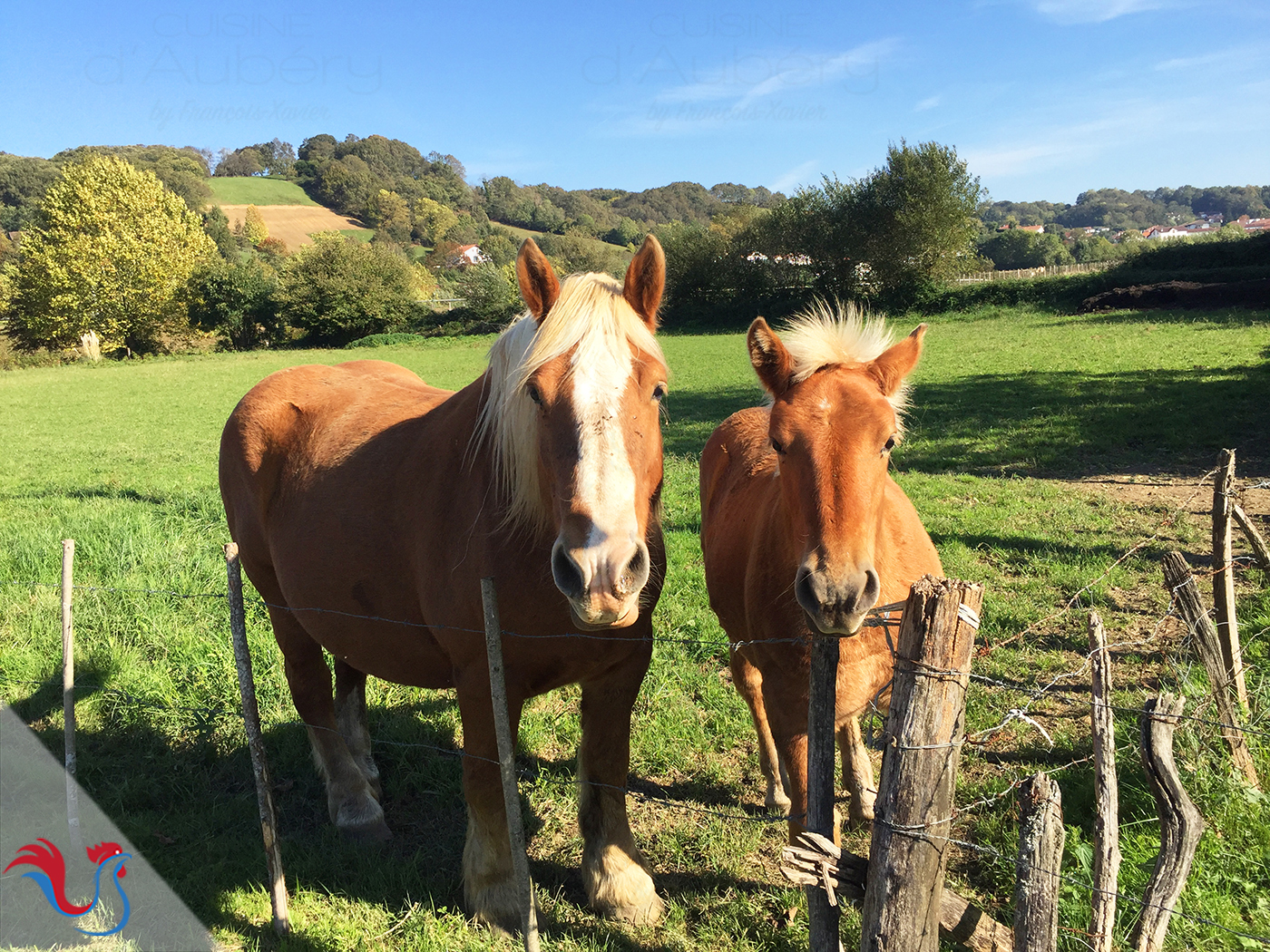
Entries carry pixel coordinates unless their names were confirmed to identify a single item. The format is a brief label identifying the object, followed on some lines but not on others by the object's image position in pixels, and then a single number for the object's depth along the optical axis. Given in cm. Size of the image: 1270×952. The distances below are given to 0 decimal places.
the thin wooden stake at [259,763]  285
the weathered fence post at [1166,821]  204
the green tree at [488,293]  4550
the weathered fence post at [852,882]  189
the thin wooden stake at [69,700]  346
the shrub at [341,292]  4472
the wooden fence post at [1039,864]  168
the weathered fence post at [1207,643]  288
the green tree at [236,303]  4391
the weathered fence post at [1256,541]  338
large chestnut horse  222
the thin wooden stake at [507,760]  237
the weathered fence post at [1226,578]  320
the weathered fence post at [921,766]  171
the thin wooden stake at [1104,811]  195
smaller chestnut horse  212
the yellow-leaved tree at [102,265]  4022
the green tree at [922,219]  3703
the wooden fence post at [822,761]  198
